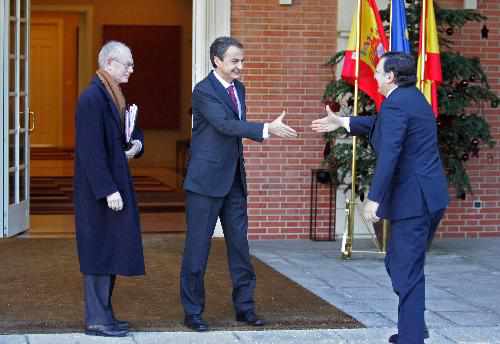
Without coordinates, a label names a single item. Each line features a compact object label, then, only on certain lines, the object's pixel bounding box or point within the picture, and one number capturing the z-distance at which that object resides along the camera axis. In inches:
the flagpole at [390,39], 519.2
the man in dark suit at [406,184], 341.0
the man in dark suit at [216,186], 381.1
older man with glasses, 359.6
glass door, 585.7
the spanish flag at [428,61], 522.0
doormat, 393.5
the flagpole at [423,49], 522.4
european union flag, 516.0
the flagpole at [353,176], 530.2
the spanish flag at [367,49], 530.7
